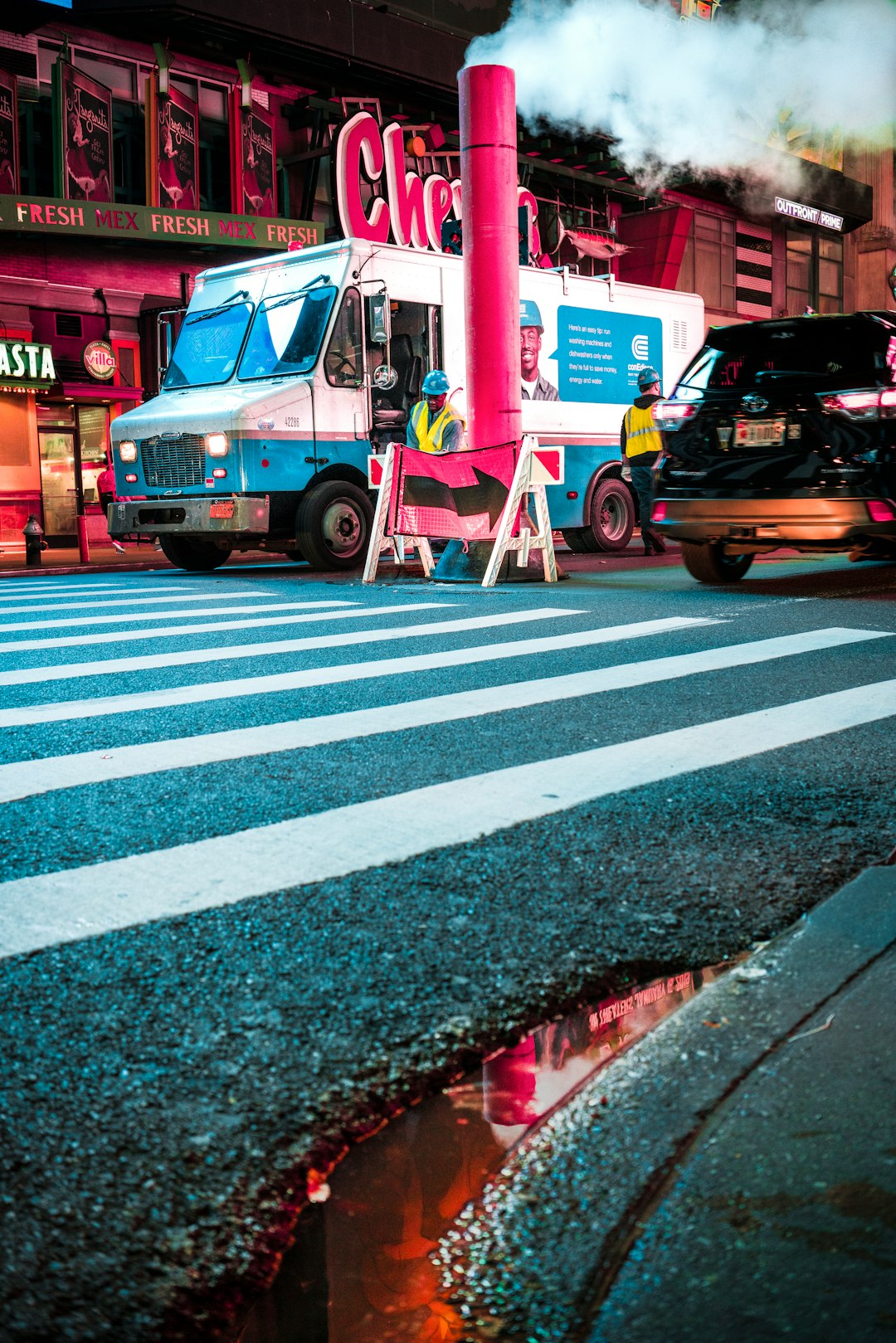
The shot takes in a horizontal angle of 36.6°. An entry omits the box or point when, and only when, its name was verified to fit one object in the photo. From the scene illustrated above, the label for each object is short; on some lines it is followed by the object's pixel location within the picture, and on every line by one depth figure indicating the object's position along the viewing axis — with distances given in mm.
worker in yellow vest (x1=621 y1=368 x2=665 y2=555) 15766
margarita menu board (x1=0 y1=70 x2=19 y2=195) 22891
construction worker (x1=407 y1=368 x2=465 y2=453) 12898
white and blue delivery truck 13523
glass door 24844
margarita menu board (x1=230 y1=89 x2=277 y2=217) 26156
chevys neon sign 27016
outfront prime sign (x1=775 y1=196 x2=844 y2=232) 41656
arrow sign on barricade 11547
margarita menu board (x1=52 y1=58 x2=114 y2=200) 23281
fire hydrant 18172
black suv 9602
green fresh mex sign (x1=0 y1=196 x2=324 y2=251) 22672
